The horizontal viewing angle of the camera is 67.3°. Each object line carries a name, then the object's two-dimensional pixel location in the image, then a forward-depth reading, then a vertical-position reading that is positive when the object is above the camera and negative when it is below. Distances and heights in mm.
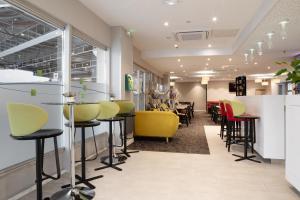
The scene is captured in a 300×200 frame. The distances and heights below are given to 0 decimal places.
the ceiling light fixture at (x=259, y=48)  6215 +1470
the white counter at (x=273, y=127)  4160 -561
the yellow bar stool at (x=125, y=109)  4766 -267
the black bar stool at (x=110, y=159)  3854 -1099
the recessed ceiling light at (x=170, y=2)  4152 +1770
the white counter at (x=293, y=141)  2771 -565
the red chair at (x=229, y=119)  4895 -476
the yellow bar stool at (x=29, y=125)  2211 -277
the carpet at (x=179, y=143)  5297 -1222
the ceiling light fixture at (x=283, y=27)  4443 +1479
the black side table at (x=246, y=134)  4340 -744
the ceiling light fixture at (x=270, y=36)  5252 +1480
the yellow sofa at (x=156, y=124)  6035 -728
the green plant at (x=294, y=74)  2906 +304
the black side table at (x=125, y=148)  4625 -744
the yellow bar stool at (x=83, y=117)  3104 -278
